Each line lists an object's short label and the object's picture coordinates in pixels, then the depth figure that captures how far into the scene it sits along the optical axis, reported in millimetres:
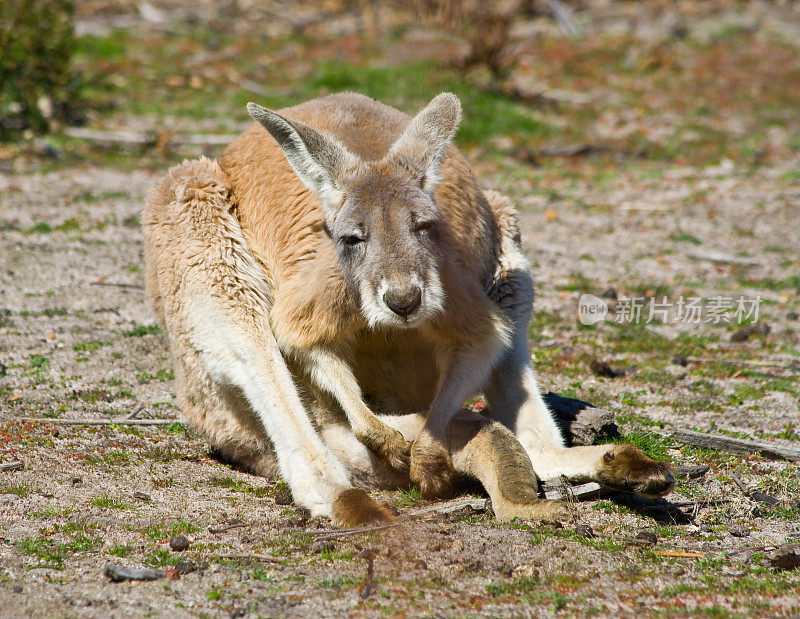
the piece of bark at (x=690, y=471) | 9570
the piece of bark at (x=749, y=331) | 15187
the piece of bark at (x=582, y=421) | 10109
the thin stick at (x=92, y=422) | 10781
